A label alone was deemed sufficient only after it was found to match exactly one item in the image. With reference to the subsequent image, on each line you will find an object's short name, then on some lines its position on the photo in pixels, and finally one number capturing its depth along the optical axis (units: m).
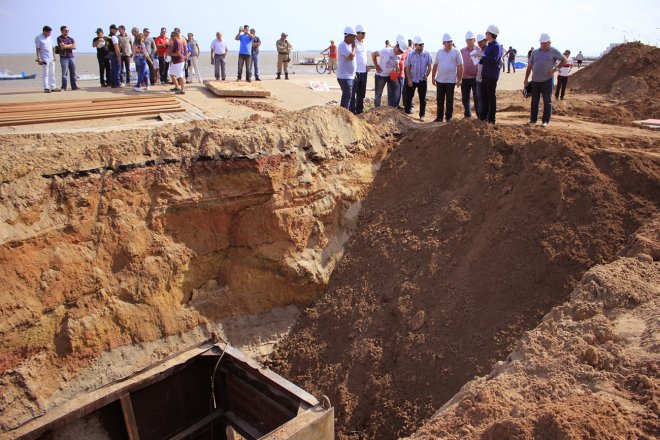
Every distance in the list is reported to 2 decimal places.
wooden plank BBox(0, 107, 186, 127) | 7.79
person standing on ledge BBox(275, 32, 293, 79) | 15.65
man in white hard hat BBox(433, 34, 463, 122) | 8.74
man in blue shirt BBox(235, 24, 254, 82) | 13.34
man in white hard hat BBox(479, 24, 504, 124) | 7.98
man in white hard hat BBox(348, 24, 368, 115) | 9.84
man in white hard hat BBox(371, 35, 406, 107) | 9.74
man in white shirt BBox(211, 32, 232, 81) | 14.01
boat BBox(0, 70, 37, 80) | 22.56
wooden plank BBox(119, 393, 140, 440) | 5.53
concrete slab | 11.46
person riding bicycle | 18.61
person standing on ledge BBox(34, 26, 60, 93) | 11.02
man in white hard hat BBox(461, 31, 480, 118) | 8.98
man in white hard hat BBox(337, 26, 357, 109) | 9.23
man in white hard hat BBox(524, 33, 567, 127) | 8.23
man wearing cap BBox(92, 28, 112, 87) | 12.06
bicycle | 21.86
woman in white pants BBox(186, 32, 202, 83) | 14.00
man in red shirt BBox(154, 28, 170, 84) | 13.27
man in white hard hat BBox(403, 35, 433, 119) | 9.36
